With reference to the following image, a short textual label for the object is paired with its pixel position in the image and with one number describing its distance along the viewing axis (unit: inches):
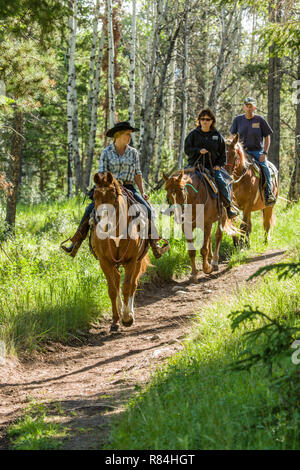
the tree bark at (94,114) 934.4
